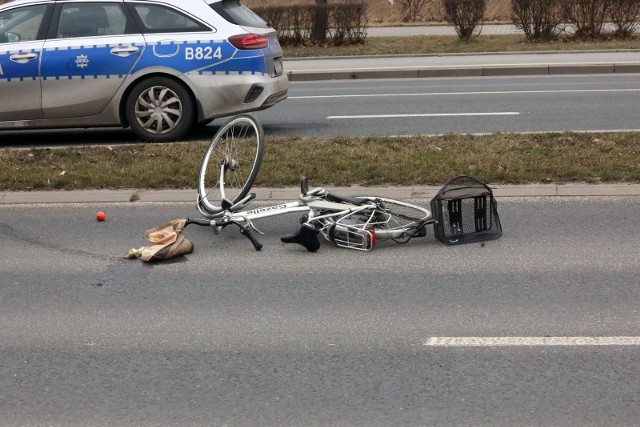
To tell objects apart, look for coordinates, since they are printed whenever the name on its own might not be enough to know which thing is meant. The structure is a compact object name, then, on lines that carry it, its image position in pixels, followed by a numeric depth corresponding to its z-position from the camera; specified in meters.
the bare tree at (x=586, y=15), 25.05
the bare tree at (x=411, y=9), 40.55
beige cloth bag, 7.09
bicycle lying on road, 7.25
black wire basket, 7.24
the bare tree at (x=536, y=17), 25.12
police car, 11.12
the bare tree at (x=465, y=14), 25.73
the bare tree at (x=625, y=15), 24.62
